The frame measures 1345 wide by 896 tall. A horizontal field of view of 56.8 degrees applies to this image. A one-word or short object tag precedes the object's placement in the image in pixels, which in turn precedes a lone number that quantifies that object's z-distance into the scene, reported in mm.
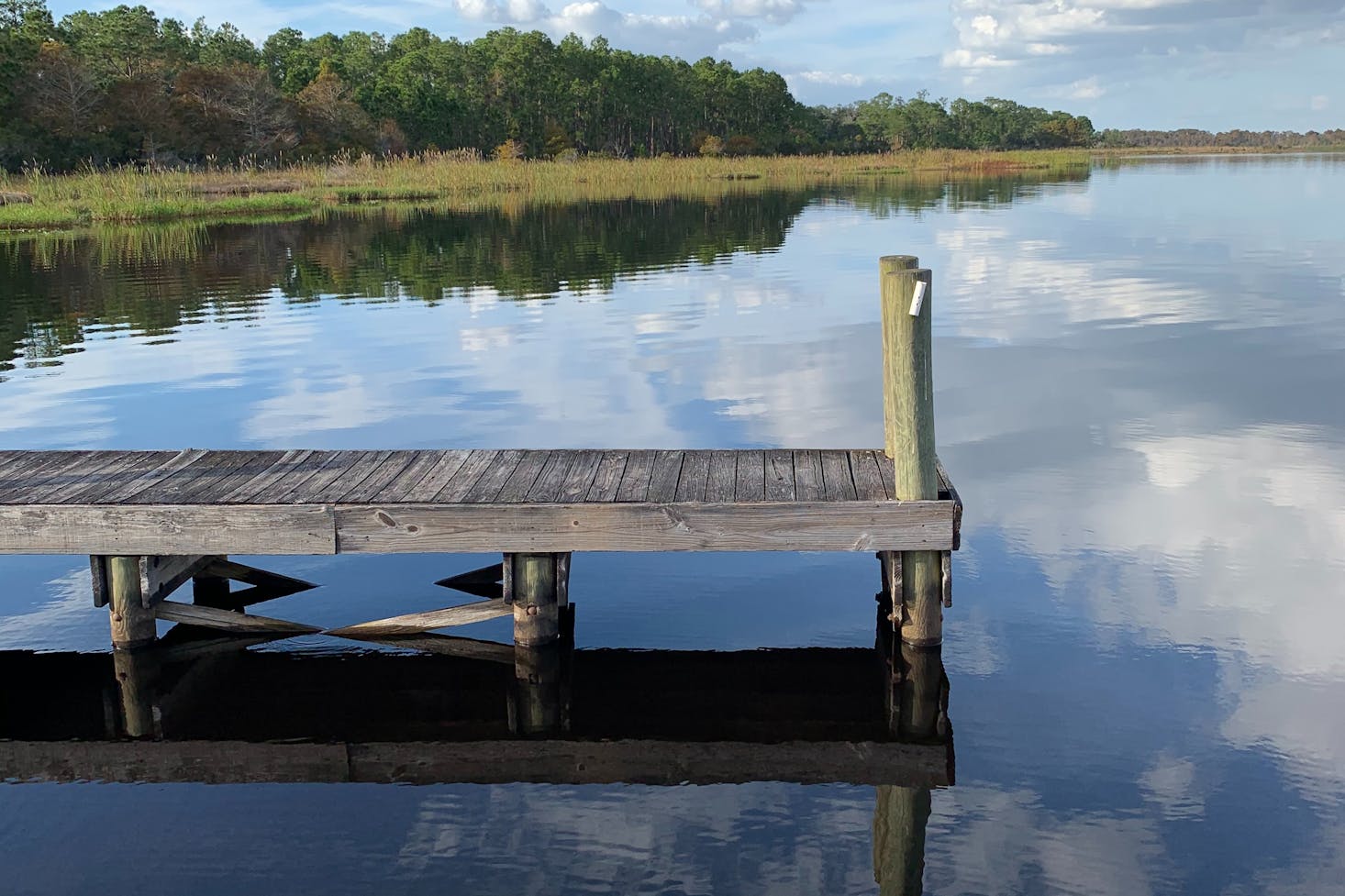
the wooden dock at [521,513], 6855
